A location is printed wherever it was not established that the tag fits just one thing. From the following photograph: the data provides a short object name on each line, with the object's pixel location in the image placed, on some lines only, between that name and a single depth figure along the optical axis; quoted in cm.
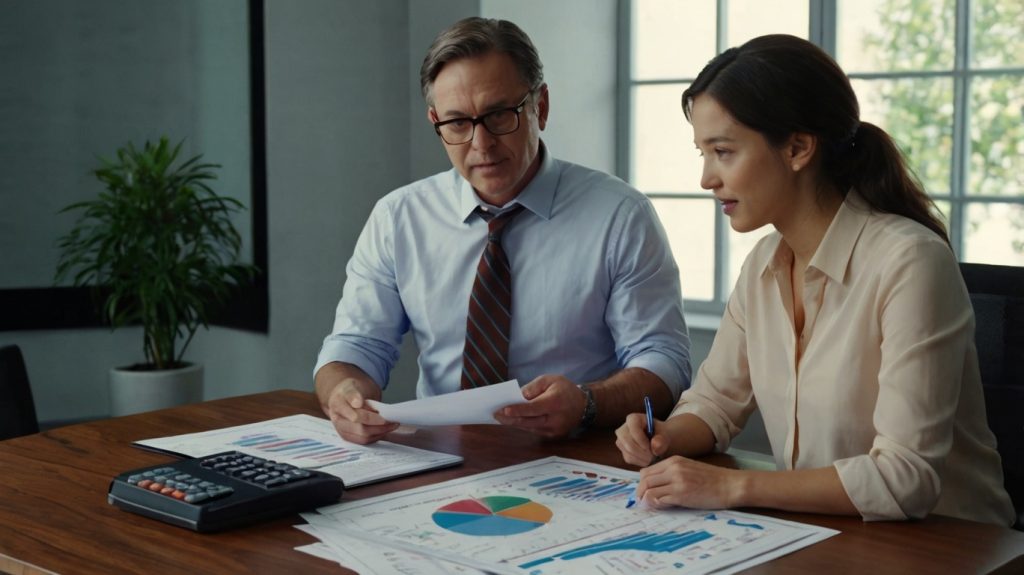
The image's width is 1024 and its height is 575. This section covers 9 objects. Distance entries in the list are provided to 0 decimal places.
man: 229
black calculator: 141
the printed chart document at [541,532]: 126
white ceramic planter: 447
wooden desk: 128
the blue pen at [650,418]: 170
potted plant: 448
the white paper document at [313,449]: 169
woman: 149
